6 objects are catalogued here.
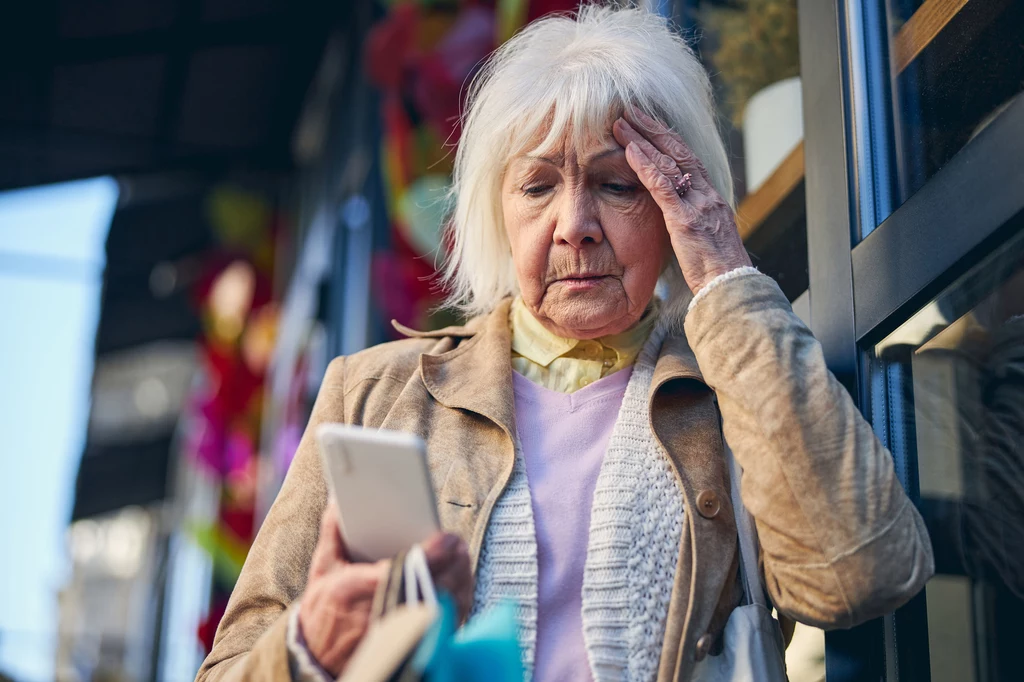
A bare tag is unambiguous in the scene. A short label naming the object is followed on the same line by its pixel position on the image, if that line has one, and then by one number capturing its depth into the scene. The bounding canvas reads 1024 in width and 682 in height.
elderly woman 1.25
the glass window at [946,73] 1.31
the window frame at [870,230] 1.28
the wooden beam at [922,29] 1.47
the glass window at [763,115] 1.96
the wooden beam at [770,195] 1.93
